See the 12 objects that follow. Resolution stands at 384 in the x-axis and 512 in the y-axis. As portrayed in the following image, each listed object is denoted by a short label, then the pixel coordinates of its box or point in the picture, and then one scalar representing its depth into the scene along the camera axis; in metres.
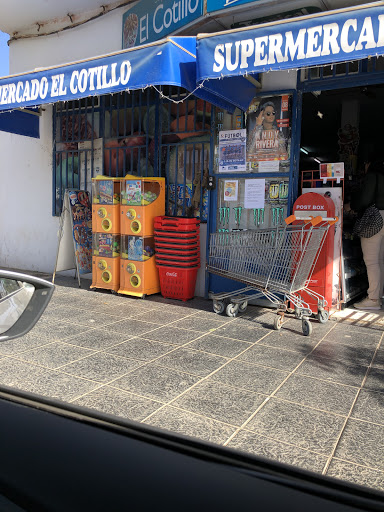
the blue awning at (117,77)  4.99
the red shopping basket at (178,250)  6.57
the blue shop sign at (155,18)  6.43
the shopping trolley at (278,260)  5.24
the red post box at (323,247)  5.59
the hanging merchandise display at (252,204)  6.30
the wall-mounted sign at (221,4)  5.73
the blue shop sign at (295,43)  3.99
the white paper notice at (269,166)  6.28
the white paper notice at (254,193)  6.43
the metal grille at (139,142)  7.05
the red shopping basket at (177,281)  6.68
